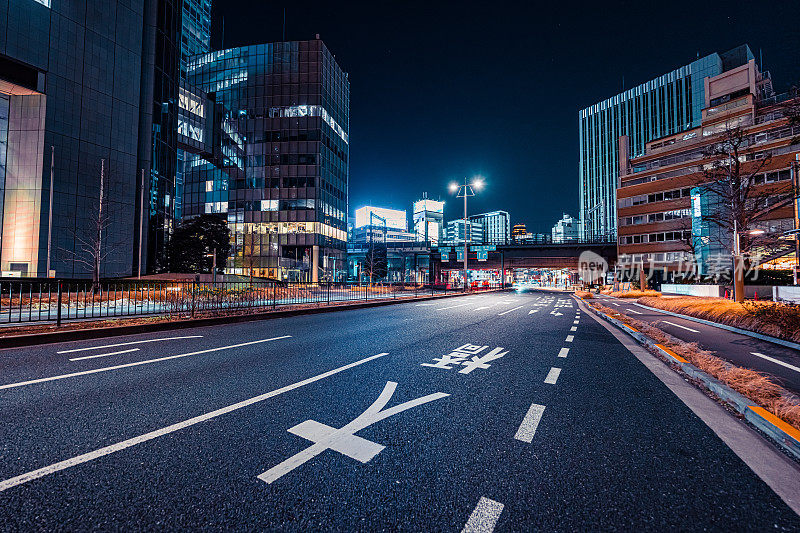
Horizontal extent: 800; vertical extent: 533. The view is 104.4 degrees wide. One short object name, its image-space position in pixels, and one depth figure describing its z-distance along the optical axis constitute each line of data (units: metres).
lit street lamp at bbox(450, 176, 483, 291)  32.31
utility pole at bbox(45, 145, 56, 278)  27.13
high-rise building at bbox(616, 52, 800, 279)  39.47
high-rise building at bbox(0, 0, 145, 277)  27.20
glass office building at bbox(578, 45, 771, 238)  100.88
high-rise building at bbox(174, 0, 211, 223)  92.31
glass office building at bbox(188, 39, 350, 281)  57.97
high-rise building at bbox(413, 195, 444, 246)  190.38
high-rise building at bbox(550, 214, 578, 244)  177.93
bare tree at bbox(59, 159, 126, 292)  28.83
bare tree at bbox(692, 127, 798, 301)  14.94
